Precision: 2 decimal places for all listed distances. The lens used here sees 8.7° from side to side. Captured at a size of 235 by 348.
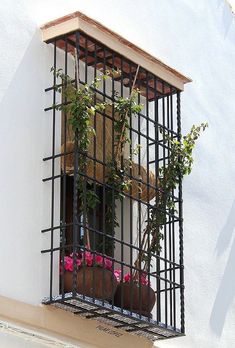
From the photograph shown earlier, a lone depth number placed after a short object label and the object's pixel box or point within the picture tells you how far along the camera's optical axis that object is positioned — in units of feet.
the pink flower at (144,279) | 38.20
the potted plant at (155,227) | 37.57
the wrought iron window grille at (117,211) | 36.13
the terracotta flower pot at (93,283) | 35.86
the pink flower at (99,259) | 36.54
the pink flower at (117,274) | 37.61
